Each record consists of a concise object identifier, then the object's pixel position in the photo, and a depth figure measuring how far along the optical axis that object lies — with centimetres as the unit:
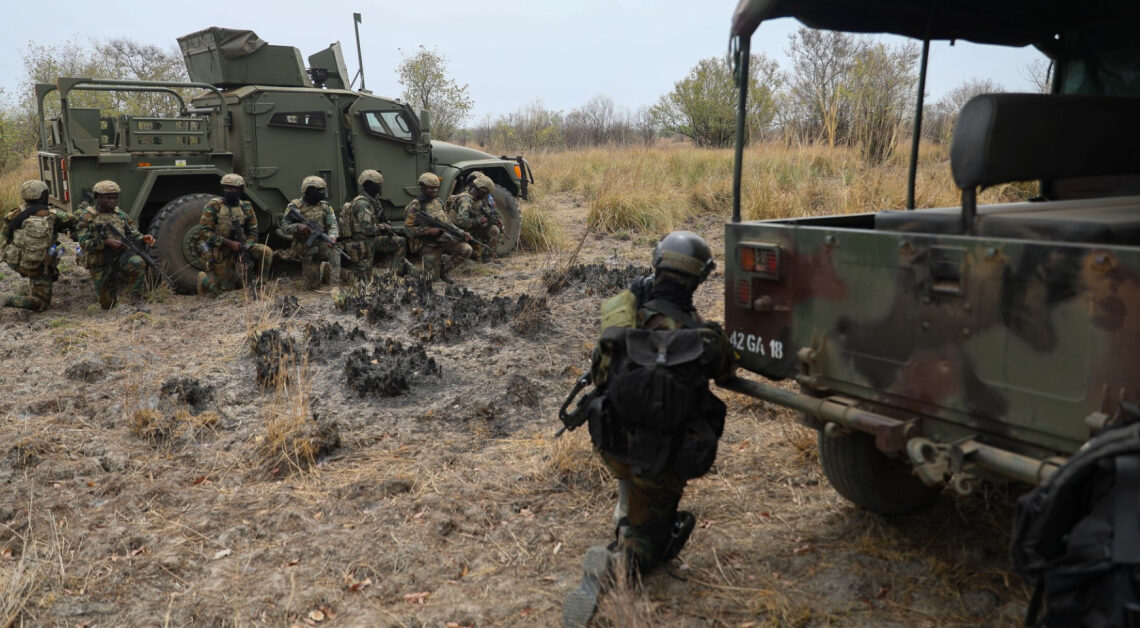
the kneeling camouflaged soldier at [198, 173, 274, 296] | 801
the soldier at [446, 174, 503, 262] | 930
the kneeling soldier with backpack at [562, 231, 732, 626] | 282
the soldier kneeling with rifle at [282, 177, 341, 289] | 837
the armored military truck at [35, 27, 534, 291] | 808
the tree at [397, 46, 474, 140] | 2486
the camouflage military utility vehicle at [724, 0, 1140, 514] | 215
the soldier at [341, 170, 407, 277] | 880
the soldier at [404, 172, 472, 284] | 881
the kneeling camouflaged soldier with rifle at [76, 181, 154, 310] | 741
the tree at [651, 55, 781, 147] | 1923
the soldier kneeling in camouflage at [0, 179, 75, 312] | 720
